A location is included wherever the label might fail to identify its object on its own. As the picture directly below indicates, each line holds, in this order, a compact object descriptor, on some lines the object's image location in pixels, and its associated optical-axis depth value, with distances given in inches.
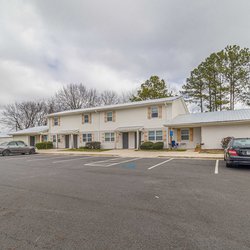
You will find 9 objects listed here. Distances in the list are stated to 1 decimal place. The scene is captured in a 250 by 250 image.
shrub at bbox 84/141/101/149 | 918.4
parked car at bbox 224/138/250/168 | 328.5
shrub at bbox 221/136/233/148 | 663.8
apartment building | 824.3
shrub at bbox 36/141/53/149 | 1061.1
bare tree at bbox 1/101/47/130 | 1987.0
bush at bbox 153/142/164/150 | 763.4
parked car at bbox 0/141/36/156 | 752.8
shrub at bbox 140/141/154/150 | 772.8
